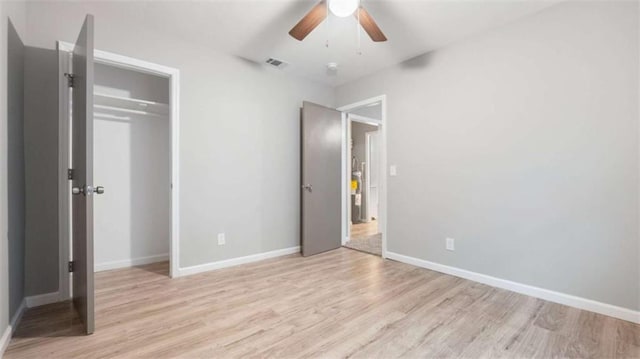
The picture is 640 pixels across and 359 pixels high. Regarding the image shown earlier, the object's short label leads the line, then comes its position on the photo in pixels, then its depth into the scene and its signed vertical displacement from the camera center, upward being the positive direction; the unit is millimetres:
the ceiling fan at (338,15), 1975 +1190
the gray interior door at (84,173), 1760 +46
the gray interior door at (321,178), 3712 +21
